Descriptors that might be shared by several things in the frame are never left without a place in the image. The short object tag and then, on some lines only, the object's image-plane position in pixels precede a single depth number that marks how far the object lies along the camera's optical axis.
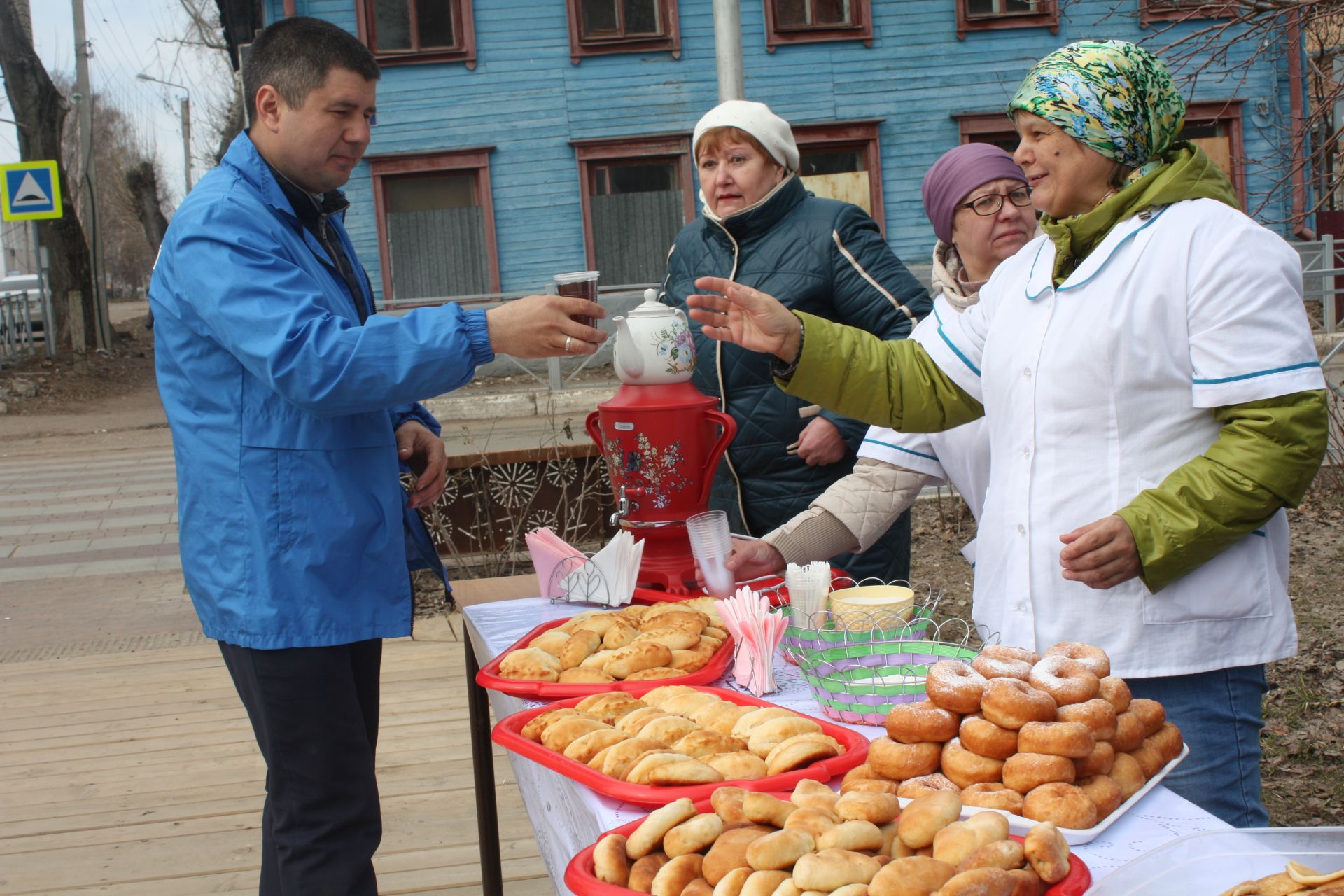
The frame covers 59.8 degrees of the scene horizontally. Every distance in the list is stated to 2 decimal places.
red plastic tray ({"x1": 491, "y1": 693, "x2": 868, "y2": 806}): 1.46
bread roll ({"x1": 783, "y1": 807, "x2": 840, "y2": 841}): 1.19
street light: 42.30
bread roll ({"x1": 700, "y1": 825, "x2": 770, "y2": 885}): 1.18
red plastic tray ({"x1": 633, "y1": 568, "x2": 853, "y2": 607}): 2.41
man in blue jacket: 2.08
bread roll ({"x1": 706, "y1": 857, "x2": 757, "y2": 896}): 1.13
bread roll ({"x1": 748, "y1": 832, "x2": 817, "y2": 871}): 1.14
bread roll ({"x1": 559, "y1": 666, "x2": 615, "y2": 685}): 1.98
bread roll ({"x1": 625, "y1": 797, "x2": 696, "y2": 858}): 1.29
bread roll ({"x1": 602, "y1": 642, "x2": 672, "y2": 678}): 2.00
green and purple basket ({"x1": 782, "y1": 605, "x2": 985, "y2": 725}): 1.73
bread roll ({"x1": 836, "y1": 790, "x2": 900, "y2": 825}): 1.21
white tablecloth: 1.29
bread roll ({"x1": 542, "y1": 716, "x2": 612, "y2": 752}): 1.69
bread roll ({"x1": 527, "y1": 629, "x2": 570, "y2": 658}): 2.16
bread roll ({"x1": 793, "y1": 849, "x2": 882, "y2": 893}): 1.08
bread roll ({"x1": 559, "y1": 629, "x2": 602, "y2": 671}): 2.09
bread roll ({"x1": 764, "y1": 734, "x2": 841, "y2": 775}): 1.52
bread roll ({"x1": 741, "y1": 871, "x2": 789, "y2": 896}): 1.11
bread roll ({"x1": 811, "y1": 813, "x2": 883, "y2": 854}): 1.15
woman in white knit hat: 3.10
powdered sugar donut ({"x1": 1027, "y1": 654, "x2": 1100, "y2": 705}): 1.36
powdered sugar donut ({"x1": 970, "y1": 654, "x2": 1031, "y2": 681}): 1.40
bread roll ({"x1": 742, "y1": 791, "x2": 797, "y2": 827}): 1.25
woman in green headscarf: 1.75
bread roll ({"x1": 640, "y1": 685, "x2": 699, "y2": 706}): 1.83
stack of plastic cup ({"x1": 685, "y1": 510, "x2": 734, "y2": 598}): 2.42
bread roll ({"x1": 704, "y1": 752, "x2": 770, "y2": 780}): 1.50
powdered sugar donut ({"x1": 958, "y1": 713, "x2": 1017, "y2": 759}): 1.32
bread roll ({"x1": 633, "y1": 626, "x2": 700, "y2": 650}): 2.06
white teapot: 2.57
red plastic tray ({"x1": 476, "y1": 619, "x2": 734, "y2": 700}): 1.94
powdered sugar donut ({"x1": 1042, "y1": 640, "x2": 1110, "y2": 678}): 1.45
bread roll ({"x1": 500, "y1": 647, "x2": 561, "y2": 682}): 2.03
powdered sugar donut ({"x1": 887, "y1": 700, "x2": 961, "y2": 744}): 1.38
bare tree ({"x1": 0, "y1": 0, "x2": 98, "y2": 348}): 19.77
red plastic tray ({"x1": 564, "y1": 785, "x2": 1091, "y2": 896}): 1.12
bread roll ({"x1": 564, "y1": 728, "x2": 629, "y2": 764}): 1.63
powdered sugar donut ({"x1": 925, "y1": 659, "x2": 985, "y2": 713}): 1.37
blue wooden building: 15.76
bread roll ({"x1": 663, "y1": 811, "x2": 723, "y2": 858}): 1.25
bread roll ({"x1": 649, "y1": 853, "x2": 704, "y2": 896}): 1.19
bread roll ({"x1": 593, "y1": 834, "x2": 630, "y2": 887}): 1.26
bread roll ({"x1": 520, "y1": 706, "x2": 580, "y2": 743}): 1.76
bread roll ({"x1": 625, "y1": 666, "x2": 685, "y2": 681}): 1.97
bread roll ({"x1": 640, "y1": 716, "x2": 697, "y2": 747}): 1.63
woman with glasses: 2.53
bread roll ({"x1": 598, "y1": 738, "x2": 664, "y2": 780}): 1.54
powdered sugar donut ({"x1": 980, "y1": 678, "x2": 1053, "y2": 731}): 1.32
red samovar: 2.58
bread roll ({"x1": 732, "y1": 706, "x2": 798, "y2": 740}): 1.65
